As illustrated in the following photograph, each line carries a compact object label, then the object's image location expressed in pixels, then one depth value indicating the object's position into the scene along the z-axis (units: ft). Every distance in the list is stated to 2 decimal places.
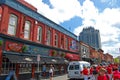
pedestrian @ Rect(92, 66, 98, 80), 24.64
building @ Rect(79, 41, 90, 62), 83.23
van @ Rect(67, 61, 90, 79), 35.76
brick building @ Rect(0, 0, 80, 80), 30.76
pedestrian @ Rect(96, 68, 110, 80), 10.47
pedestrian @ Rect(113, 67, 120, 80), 13.62
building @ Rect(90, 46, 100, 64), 107.24
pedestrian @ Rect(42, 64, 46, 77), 43.46
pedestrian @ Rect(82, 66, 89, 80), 26.24
